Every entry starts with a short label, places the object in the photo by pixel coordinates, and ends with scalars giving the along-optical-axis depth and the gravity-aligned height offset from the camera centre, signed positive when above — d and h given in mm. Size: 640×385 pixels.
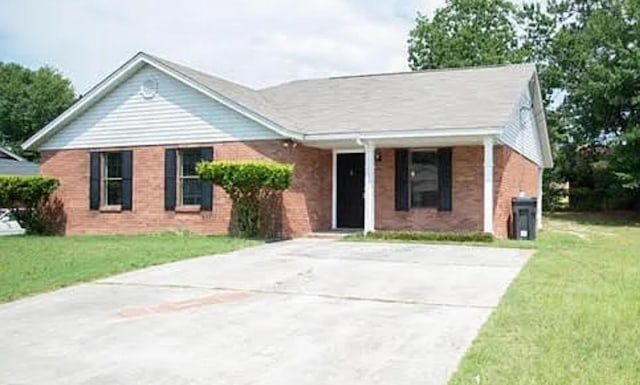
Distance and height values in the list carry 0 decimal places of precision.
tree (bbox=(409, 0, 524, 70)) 35938 +9740
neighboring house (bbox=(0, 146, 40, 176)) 35250 +1954
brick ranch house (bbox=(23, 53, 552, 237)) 15562 +1400
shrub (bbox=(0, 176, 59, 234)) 17812 +42
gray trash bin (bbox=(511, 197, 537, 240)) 15453 -366
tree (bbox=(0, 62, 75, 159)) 56375 +8514
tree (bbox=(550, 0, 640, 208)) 24609 +4334
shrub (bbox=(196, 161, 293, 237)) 14734 +419
